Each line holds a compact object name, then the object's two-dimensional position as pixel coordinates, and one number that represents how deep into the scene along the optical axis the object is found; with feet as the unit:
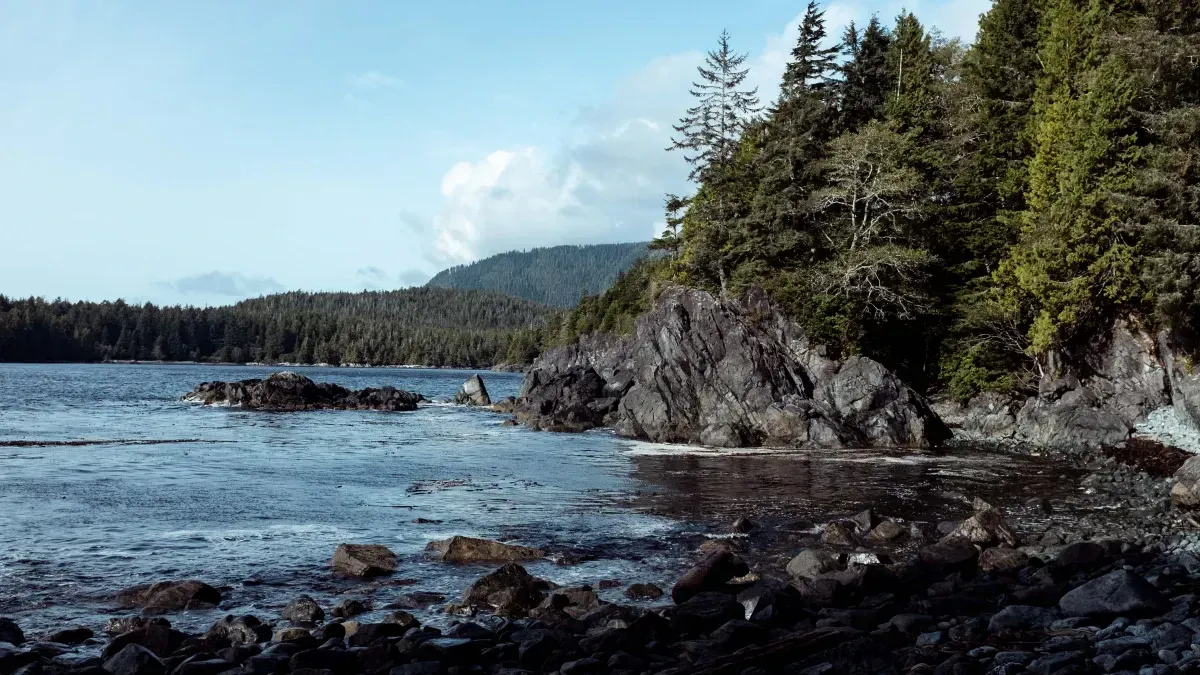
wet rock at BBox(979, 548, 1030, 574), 52.54
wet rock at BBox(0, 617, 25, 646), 38.81
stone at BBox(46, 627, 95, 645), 40.01
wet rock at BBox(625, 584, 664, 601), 48.39
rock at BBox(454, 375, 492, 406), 278.87
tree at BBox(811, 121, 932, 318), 150.41
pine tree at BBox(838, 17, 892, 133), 185.37
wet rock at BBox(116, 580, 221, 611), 46.19
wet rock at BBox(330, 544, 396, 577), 53.57
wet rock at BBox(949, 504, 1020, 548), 58.59
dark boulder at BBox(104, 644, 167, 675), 34.19
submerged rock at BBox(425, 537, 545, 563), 57.26
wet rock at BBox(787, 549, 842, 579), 51.45
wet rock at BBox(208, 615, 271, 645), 39.88
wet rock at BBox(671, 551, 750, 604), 48.11
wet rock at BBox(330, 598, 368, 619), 44.45
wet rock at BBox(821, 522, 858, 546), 62.28
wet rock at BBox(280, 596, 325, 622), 43.50
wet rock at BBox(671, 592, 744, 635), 39.93
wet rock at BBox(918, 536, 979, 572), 53.01
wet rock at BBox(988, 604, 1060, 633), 38.78
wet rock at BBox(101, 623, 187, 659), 37.99
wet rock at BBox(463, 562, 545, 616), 45.32
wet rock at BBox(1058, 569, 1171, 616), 39.65
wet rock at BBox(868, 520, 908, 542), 63.10
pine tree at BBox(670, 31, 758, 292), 208.85
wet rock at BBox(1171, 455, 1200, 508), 70.33
